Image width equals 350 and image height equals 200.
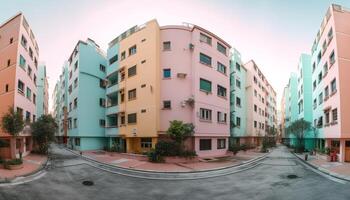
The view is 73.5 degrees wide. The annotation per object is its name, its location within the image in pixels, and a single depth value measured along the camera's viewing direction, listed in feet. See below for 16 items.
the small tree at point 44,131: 93.04
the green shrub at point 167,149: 71.97
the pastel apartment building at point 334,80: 77.10
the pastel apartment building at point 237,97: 130.62
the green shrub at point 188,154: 73.36
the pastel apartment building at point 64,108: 161.76
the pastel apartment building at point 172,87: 85.46
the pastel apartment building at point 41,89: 162.68
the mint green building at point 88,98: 116.37
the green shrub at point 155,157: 71.04
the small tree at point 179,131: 73.97
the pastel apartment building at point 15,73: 76.33
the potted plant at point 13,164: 55.95
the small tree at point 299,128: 123.75
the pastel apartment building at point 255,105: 152.97
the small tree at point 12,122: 65.31
